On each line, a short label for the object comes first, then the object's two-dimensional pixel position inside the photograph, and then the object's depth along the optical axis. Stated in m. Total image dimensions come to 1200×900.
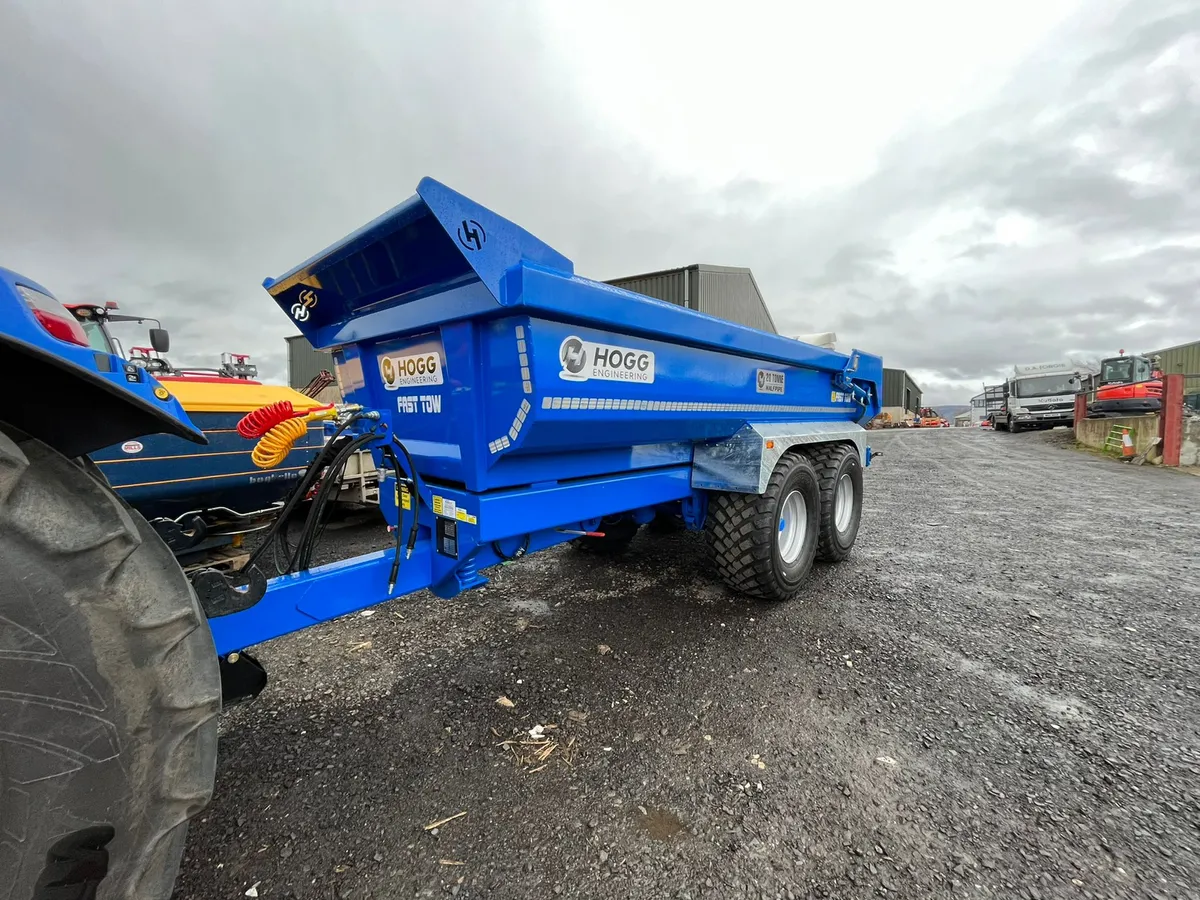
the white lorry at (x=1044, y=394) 18.84
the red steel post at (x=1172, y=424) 10.56
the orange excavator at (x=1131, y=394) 12.84
